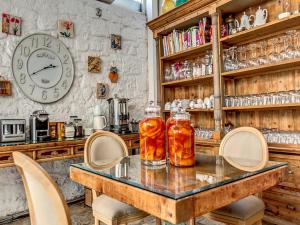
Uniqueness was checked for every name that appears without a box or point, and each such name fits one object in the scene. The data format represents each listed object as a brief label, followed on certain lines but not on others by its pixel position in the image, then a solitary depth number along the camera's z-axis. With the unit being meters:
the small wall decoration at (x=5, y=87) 2.62
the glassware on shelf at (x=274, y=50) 2.43
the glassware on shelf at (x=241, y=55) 2.71
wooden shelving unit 2.25
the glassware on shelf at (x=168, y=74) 3.50
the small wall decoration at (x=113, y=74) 3.46
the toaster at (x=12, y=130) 2.40
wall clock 2.76
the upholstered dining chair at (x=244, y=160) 1.44
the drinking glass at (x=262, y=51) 2.54
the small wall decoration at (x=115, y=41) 3.49
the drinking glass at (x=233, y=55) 2.78
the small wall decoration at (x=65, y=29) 3.04
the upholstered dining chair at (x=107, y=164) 1.53
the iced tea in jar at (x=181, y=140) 1.29
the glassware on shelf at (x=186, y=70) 3.24
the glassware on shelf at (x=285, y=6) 2.46
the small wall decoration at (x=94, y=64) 3.27
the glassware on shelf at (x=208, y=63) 2.95
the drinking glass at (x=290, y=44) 2.33
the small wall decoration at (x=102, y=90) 3.34
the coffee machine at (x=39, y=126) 2.57
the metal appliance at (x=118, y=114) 3.20
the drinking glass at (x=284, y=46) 2.37
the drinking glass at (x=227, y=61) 2.79
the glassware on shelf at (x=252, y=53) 2.61
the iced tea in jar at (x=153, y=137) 1.34
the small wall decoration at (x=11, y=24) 2.66
